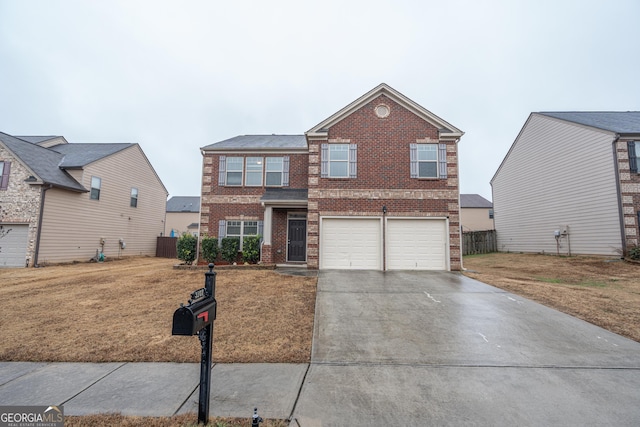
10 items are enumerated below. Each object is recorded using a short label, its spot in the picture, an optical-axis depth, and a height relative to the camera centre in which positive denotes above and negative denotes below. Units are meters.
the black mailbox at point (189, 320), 2.07 -0.63
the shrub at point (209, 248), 12.16 -0.38
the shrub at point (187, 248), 12.30 -0.40
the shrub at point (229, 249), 12.31 -0.45
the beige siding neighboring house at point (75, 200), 13.96 +2.31
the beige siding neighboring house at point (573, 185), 13.27 +3.54
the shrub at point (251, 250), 12.31 -0.45
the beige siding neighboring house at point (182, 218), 38.19 +3.02
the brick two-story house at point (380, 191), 11.66 +2.25
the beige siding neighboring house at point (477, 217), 34.25 +3.35
